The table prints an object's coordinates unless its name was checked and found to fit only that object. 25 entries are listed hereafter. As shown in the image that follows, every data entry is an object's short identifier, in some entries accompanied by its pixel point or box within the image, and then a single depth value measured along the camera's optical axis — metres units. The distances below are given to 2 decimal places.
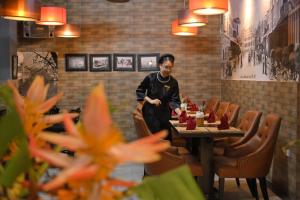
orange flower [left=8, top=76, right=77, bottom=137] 0.57
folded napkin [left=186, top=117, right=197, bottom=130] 4.69
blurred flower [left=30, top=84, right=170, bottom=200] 0.39
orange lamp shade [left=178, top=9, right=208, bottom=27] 6.62
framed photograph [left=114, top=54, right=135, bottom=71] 9.05
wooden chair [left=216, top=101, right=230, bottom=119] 6.91
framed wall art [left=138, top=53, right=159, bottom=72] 9.05
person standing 6.01
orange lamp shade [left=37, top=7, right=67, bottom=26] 6.71
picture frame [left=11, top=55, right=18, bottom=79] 7.88
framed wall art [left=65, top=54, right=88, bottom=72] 9.03
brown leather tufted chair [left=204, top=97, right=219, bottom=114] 7.70
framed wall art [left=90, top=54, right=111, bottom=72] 9.05
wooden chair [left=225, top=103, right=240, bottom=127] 6.13
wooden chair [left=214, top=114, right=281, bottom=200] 4.49
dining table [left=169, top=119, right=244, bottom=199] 4.52
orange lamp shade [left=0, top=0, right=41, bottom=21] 3.51
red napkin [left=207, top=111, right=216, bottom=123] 5.44
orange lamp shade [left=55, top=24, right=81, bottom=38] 7.97
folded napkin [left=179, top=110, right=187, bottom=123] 5.34
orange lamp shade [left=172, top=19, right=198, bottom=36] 7.87
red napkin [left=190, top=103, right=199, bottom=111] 6.87
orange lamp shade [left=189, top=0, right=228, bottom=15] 4.96
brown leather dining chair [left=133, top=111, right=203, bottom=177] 4.57
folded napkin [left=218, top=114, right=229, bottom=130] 4.72
